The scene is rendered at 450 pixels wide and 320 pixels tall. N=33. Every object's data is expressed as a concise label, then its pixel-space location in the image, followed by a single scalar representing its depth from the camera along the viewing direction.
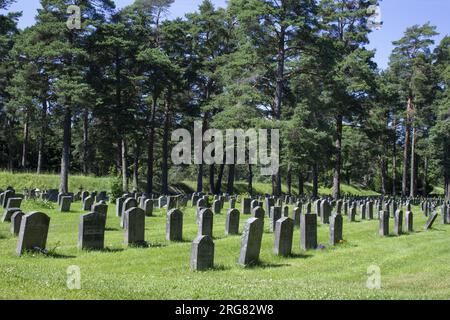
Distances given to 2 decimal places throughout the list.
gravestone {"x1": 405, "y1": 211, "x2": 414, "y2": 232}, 20.08
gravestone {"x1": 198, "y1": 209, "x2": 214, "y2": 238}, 14.55
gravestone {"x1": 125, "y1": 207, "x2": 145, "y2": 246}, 13.10
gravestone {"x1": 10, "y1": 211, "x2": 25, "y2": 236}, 14.09
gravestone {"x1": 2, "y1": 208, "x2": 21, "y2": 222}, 16.61
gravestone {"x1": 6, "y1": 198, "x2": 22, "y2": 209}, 18.12
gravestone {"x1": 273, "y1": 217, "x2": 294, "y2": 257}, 12.66
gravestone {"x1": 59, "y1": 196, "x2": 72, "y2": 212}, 21.34
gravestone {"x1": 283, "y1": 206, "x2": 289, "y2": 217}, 20.09
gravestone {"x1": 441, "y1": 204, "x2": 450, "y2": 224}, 24.81
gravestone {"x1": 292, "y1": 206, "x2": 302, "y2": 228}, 18.24
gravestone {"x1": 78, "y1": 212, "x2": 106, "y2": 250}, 12.20
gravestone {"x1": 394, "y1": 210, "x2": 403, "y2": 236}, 19.05
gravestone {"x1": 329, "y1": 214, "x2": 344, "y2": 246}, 15.16
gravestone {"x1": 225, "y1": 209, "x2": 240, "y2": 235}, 16.25
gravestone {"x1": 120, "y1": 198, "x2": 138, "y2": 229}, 18.13
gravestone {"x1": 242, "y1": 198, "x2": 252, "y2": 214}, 23.60
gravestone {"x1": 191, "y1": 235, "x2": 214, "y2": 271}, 10.43
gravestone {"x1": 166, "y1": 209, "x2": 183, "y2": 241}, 14.17
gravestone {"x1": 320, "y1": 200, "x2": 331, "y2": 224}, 21.41
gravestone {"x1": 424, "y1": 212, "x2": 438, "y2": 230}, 21.61
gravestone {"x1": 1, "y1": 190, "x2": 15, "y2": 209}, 21.33
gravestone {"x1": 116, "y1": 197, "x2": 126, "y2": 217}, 20.25
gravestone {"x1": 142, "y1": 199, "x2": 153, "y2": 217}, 21.27
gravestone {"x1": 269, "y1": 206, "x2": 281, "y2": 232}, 17.55
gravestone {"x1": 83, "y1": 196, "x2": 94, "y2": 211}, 21.59
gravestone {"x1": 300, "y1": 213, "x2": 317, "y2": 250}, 14.02
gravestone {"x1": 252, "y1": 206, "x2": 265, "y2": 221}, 16.73
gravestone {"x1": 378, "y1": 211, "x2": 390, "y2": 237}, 18.17
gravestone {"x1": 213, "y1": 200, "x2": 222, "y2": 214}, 23.42
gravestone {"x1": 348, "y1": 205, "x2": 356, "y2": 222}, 22.90
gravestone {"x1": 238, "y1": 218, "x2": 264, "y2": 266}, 11.27
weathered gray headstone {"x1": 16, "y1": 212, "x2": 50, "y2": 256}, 11.30
